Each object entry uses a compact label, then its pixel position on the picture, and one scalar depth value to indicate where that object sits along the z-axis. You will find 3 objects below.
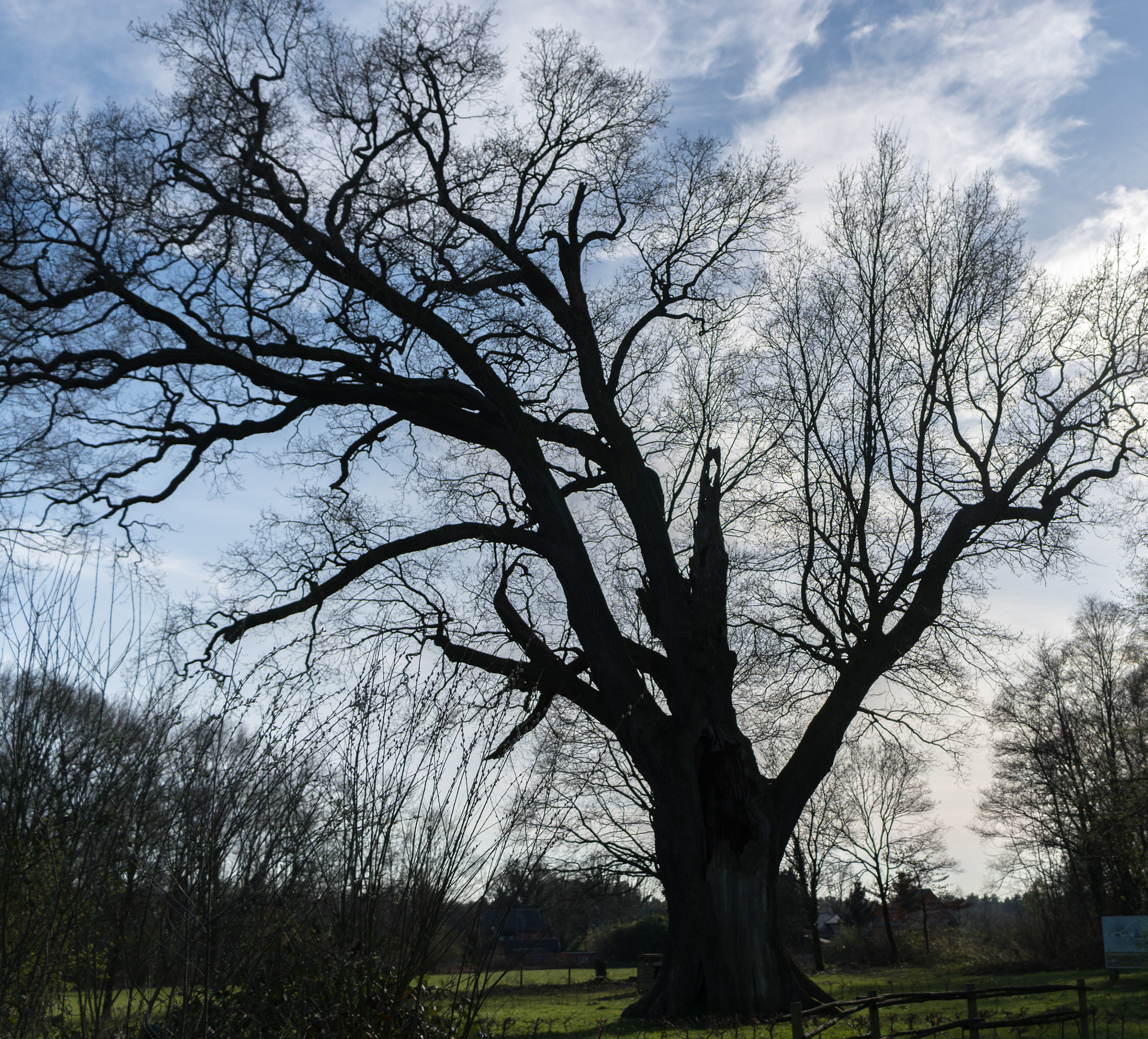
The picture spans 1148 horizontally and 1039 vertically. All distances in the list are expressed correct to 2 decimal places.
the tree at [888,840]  38.00
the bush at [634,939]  37.81
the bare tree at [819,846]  33.06
